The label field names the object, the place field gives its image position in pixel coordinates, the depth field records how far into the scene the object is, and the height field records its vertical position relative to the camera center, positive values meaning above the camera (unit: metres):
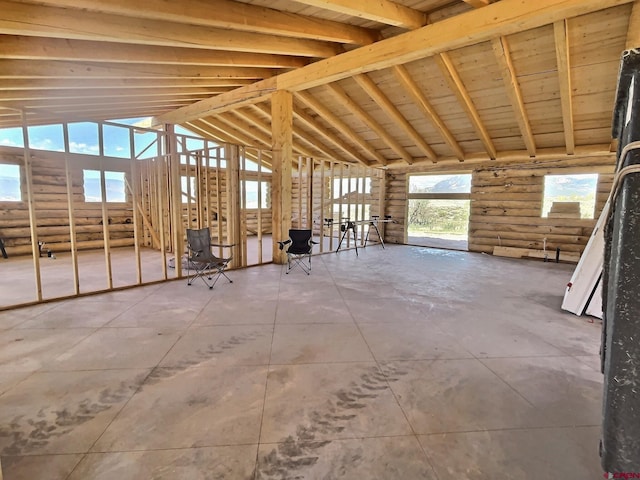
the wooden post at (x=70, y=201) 3.62 +0.05
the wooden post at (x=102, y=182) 3.88 +0.29
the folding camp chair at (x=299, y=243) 5.54 -0.64
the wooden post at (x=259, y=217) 5.56 -0.20
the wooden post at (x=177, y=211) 4.78 -0.08
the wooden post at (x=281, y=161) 5.73 +0.85
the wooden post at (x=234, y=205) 5.46 +0.02
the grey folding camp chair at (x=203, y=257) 4.61 -0.77
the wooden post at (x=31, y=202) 3.31 +0.03
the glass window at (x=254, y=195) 12.32 +0.48
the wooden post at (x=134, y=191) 4.12 +0.20
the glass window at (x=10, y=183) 6.73 +0.46
